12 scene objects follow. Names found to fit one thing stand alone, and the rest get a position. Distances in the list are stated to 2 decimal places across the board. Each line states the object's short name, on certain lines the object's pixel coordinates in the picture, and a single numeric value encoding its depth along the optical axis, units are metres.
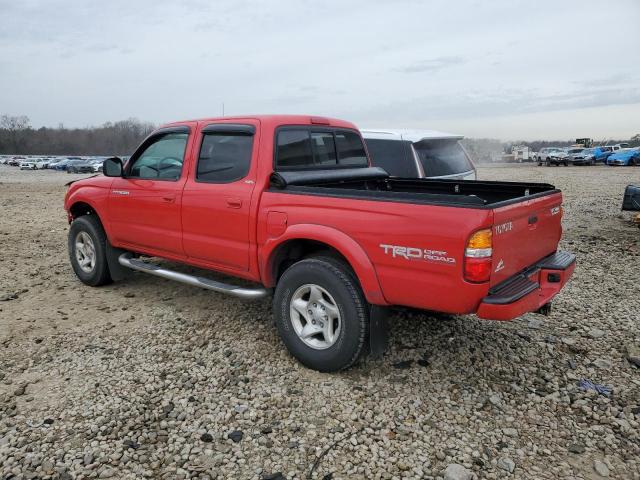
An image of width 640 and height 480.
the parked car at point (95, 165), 50.22
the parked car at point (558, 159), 39.91
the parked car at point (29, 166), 59.06
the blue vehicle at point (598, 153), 40.05
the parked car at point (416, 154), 6.63
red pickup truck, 3.10
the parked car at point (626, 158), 35.41
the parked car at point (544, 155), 42.32
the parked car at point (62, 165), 54.39
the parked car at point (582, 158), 39.00
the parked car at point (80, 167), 49.57
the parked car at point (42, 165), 59.51
